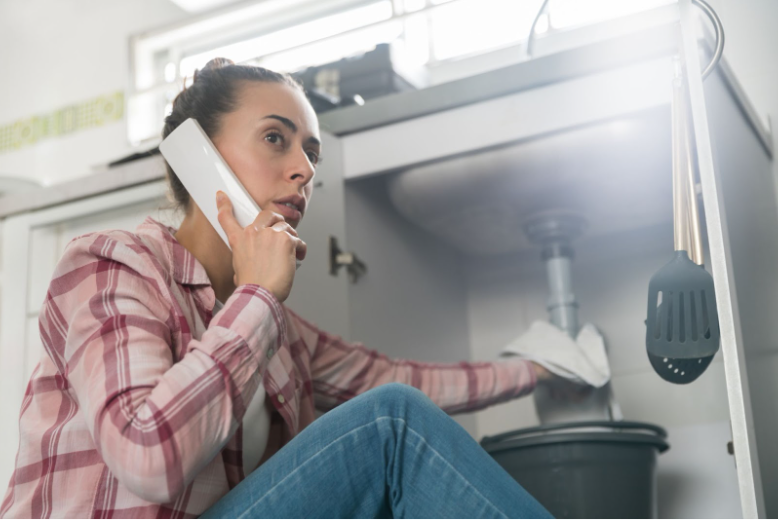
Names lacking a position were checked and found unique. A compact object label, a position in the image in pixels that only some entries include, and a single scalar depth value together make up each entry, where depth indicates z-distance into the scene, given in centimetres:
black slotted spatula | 82
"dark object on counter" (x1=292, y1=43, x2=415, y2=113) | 168
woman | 77
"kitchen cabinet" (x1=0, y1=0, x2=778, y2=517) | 121
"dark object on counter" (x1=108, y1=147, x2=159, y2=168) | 136
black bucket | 131
